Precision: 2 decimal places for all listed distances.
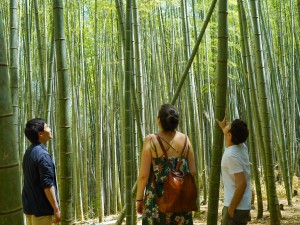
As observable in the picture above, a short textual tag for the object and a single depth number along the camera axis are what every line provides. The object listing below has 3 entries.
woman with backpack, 2.26
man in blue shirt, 2.55
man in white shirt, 2.41
